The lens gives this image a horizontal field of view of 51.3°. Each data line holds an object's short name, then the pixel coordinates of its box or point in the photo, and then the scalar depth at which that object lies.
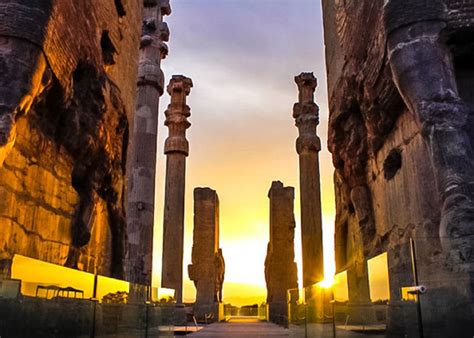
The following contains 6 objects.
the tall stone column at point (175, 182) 14.24
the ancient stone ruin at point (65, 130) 3.92
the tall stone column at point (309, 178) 14.77
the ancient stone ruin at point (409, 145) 2.97
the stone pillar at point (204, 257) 17.36
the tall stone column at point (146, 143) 10.95
